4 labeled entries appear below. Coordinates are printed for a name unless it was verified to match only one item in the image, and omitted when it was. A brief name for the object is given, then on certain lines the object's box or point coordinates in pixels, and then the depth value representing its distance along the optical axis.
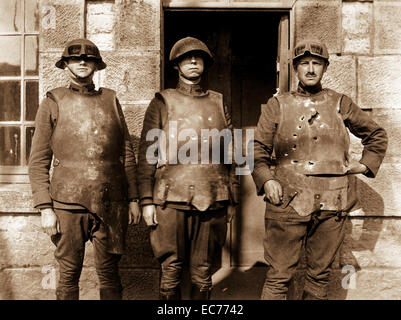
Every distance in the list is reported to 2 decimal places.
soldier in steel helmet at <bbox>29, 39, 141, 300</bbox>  3.34
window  4.57
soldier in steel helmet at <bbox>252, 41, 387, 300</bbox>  3.44
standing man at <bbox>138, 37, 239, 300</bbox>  3.46
